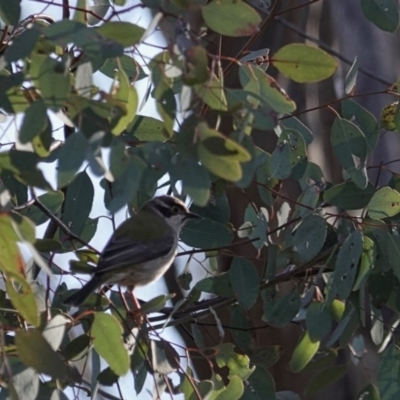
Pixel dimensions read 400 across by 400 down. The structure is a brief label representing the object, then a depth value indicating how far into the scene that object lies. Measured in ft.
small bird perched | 21.53
